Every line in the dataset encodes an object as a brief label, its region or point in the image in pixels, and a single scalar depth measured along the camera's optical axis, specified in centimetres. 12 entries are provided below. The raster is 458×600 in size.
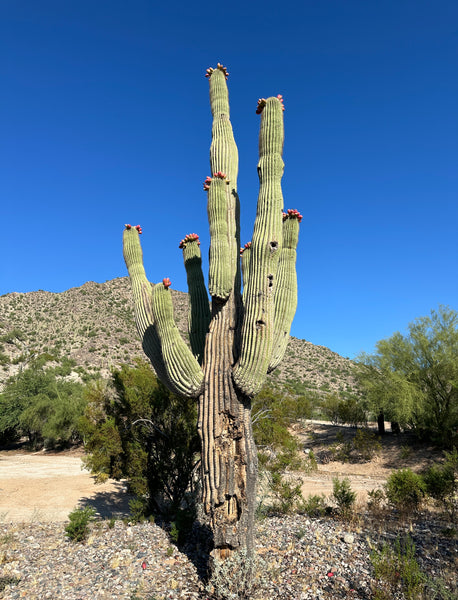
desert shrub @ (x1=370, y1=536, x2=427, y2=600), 374
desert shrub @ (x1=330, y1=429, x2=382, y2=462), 1554
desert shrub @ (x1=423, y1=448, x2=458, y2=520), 684
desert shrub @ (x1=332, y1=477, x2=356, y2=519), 658
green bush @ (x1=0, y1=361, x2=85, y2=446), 1934
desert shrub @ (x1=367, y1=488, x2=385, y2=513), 694
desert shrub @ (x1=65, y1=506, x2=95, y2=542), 629
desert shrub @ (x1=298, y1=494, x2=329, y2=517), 701
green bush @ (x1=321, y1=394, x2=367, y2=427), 1992
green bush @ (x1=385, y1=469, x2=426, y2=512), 698
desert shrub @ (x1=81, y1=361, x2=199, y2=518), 718
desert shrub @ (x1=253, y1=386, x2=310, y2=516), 747
